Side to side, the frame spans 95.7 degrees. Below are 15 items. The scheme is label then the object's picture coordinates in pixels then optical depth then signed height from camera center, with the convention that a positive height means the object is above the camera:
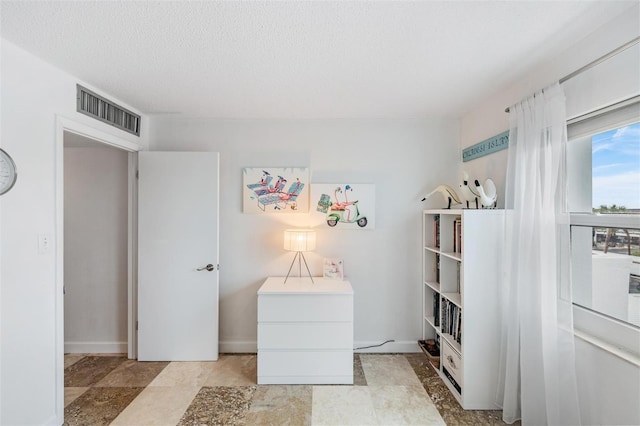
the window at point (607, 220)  1.44 -0.03
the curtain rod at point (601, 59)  1.31 +0.77
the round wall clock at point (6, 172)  1.58 +0.24
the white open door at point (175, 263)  2.76 -0.46
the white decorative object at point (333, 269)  2.86 -0.54
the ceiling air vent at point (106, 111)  2.12 +0.85
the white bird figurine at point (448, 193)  2.58 +0.19
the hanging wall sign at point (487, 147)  2.25 +0.58
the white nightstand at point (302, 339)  2.37 -1.02
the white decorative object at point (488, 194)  2.12 +0.15
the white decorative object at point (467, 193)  2.31 +0.17
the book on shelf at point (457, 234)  2.34 -0.16
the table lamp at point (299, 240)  2.63 -0.23
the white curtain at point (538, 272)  1.61 -0.35
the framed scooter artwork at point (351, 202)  2.91 +0.13
